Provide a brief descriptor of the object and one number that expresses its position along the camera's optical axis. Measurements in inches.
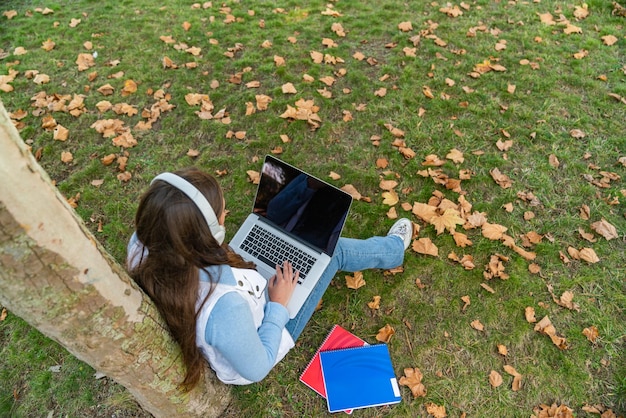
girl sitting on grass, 60.2
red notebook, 103.7
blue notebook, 100.5
